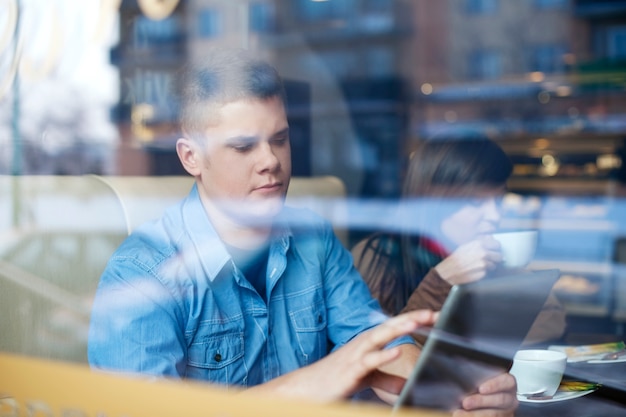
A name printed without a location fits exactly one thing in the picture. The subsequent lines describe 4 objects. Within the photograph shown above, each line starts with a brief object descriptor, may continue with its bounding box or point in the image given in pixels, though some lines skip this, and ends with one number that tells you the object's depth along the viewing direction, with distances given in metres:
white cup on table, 1.19
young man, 1.12
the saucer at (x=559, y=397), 1.19
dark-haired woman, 1.50
